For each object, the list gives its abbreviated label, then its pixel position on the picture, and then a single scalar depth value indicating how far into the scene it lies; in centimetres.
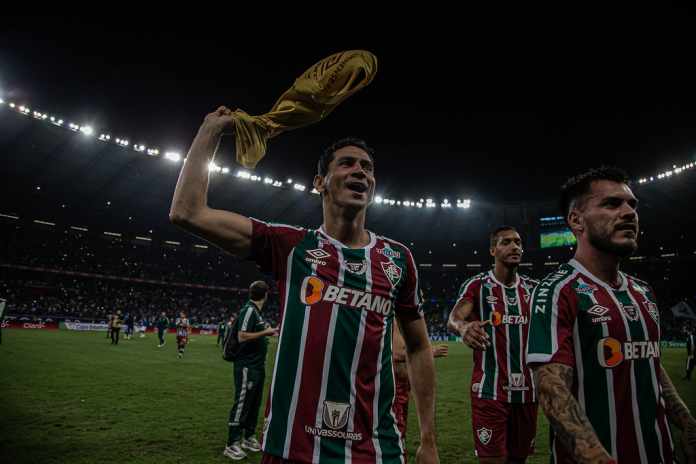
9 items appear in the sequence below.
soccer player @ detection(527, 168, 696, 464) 247
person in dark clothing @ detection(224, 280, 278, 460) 681
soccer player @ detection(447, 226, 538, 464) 502
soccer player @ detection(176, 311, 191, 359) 1939
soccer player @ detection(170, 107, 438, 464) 233
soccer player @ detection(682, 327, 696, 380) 1578
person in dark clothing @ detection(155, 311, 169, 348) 2525
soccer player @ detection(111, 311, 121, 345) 2405
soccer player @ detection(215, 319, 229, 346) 2773
